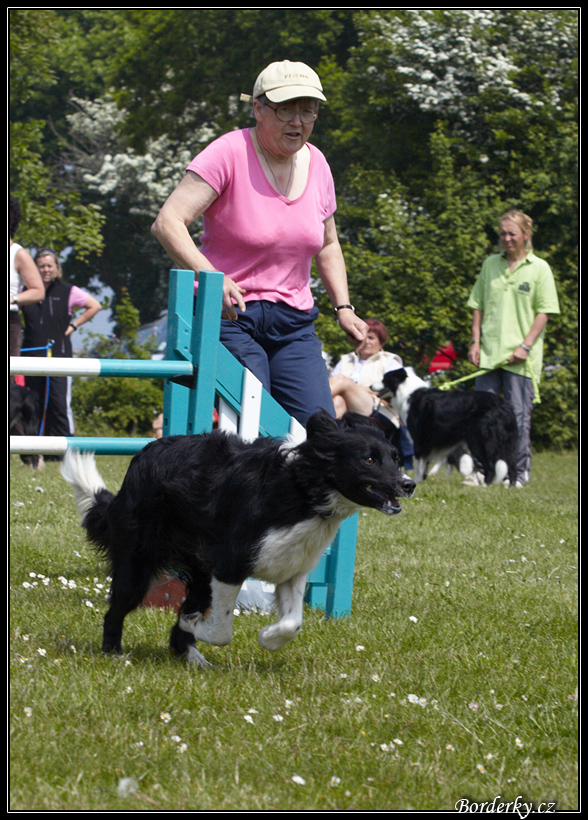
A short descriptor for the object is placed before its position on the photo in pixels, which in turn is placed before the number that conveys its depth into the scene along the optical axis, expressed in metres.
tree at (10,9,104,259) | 28.81
